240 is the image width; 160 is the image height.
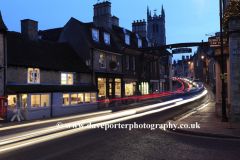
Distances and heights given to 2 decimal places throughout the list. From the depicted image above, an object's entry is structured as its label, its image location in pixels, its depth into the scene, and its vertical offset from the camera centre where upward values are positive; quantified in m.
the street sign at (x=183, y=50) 31.07 +4.65
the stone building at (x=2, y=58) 18.00 +2.24
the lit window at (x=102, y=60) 29.61 +3.27
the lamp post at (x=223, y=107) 14.62 -1.49
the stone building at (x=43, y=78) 19.20 +0.73
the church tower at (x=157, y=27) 122.81 +31.32
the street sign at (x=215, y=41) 15.48 +2.90
